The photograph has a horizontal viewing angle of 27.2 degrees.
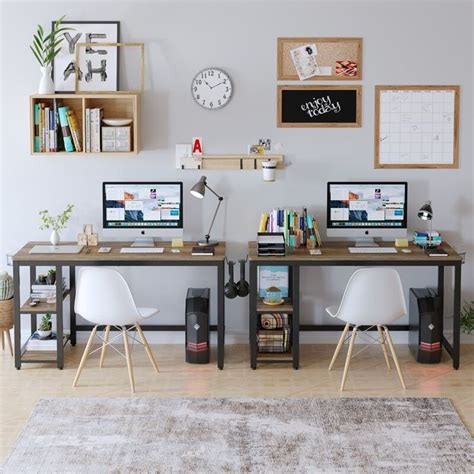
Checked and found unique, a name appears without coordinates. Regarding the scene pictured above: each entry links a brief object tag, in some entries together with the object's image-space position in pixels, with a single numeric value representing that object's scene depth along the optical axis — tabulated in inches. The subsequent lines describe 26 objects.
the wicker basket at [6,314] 237.3
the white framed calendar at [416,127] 240.8
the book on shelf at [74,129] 235.5
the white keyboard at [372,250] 232.4
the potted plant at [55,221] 238.2
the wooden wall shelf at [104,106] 233.3
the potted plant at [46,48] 233.6
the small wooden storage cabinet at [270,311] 226.8
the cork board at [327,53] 238.2
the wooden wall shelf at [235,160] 241.1
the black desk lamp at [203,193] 232.8
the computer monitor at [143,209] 240.8
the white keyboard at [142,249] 232.5
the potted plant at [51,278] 235.9
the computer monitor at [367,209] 240.2
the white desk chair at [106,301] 213.5
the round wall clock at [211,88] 239.6
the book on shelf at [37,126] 234.7
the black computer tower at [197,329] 231.1
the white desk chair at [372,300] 213.2
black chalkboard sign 240.1
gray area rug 177.3
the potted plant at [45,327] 235.8
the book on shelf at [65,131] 235.5
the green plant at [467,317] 244.5
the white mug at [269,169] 238.1
